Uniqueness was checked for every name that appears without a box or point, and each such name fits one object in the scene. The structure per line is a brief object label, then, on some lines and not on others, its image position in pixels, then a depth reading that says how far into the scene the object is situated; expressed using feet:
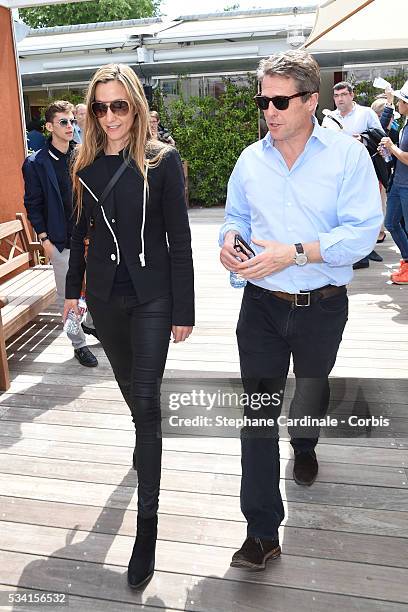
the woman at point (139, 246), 8.06
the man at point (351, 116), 25.00
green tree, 94.58
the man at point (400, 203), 20.87
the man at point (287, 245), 7.32
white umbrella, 12.38
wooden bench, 15.31
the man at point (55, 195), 15.44
